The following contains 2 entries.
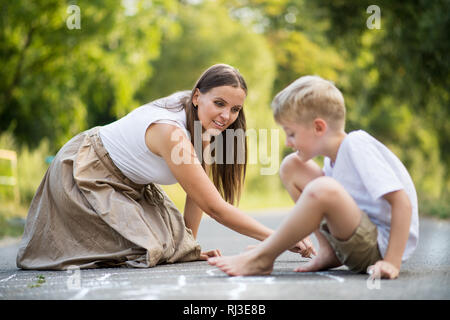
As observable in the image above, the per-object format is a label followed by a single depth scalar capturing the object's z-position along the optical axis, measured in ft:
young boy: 8.02
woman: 10.72
